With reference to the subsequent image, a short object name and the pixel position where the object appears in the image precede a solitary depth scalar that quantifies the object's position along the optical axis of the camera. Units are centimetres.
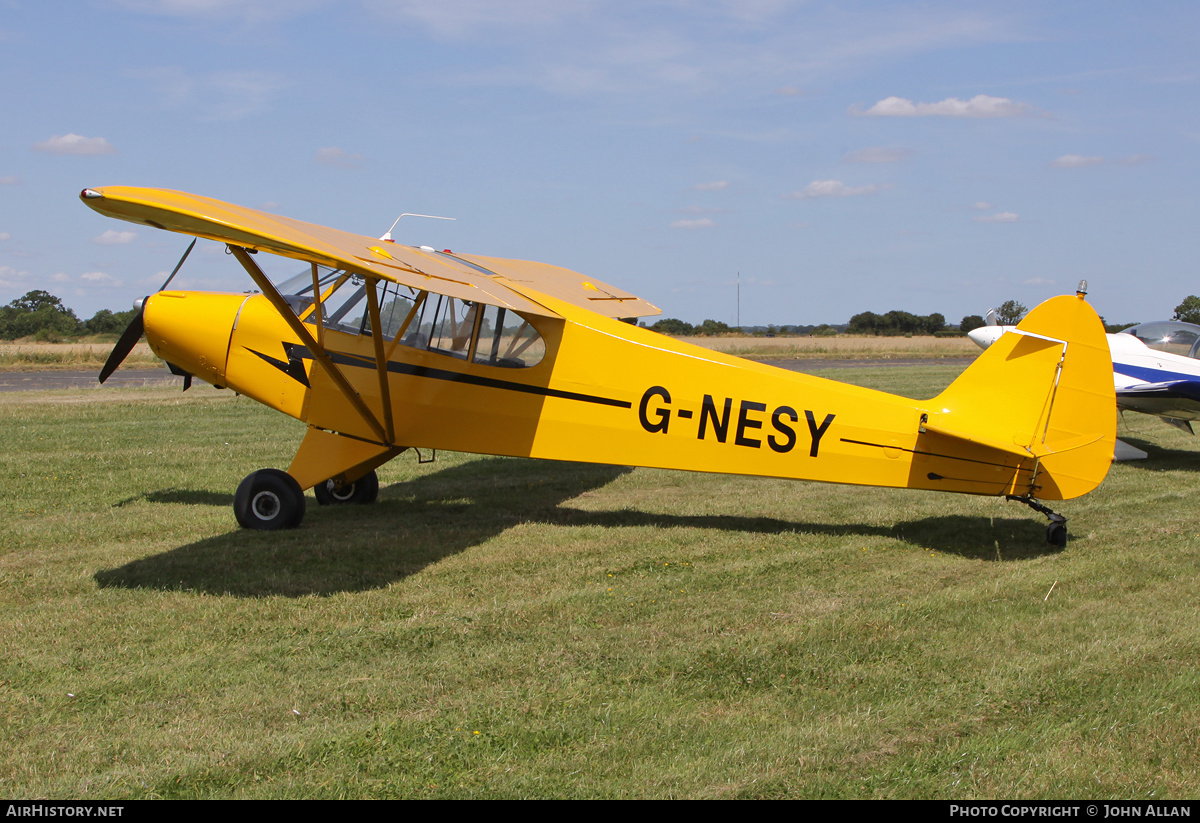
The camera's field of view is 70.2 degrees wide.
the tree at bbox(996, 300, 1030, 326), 3820
